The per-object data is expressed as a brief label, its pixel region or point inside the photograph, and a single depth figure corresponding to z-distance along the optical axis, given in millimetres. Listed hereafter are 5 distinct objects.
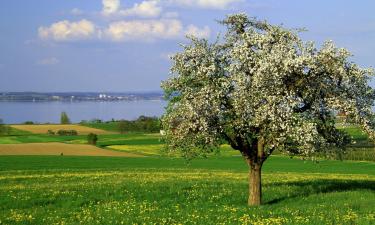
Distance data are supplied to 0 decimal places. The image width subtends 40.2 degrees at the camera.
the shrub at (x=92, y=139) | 113750
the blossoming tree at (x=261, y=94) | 21422
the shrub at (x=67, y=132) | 138625
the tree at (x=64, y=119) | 183125
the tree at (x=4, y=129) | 134625
